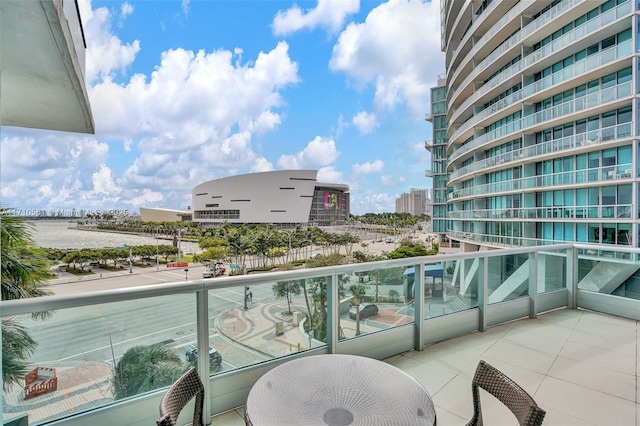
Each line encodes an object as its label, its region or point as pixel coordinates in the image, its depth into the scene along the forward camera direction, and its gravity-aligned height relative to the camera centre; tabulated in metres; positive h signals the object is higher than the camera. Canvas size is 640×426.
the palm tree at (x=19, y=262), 3.60 -0.63
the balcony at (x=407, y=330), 1.89 -1.18
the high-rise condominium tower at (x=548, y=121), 13.70 +4.83
